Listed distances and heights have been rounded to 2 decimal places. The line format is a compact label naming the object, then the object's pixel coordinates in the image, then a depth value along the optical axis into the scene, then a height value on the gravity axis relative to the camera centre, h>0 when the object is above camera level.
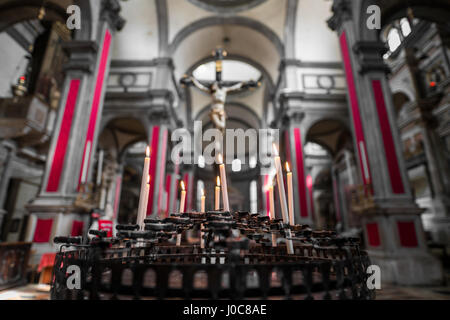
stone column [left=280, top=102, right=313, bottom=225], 8.95 +2.90
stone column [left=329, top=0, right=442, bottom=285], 4.44 +1.35
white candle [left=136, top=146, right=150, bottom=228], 1.43 +0.20
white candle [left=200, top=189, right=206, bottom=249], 1.94 +0.19
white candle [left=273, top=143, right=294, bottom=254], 1.47 +0.21
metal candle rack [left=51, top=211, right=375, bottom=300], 0.83 -0.14
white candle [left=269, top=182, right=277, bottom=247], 1.80 +0.22
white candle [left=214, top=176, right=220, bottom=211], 2.05 +0.30
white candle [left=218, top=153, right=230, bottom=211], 1.69 +0.31
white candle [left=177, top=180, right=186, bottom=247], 1.94 +0.28
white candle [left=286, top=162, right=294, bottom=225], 1.60 +0.23
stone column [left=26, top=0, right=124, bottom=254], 4.80 +2.23
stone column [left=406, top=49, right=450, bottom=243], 9.66 +2.91
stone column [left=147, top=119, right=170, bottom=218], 8.84 +2.75
